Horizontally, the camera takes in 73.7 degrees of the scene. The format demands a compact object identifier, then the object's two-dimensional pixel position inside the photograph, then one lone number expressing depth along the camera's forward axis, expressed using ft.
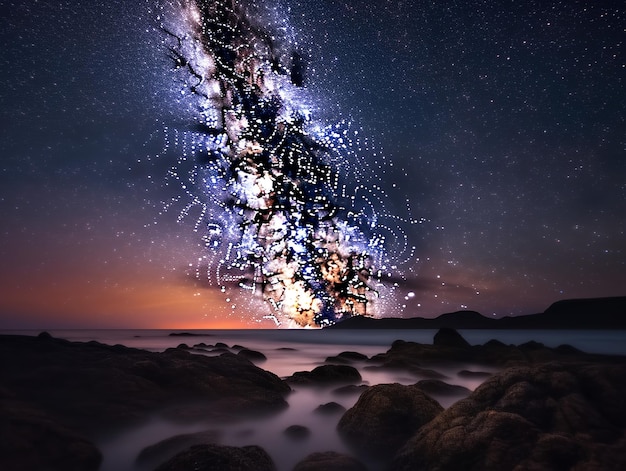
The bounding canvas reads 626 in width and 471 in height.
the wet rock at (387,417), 25.93
